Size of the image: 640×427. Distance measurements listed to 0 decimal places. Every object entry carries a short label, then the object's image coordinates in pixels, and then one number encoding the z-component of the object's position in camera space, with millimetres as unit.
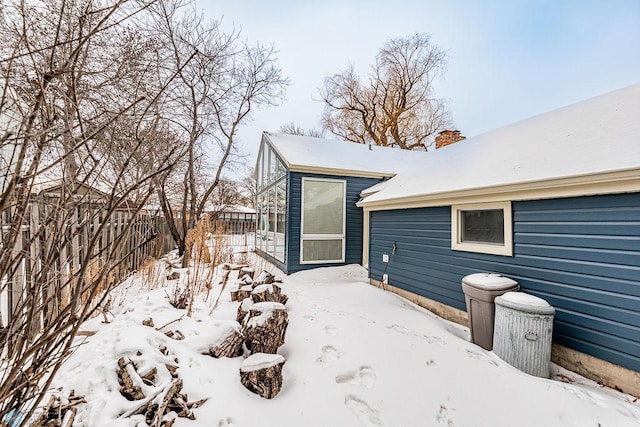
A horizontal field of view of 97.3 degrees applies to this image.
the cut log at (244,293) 3867
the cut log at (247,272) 4727
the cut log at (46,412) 1481
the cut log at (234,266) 5625
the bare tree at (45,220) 996
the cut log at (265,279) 4121
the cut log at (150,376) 2008
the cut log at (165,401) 1718
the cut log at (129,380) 1883
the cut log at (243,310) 3075
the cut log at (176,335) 2698
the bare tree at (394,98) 16375
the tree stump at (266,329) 2574
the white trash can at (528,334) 2842
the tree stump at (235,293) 3902
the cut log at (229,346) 2544
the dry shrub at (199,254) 3740
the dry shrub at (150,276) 4710
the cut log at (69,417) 1601
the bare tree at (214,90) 8000
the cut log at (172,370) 2168
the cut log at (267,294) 3346
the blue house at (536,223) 2697
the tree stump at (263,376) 2186
